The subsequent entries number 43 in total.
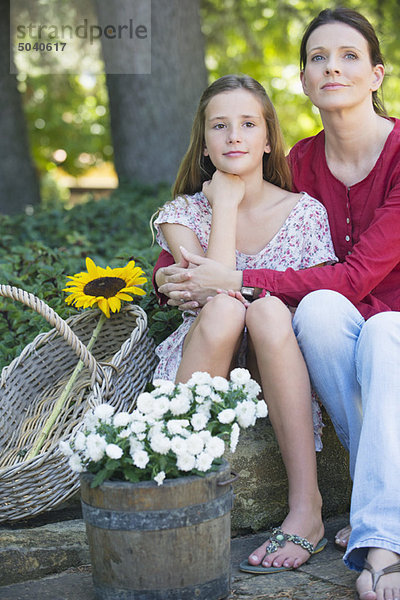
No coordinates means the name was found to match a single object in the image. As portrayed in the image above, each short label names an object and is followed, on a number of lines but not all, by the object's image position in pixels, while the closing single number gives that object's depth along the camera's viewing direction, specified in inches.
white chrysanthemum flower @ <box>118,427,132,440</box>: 159.8
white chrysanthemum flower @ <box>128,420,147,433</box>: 159.3
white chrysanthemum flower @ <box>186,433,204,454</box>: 157.3
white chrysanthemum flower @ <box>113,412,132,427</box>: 161.2
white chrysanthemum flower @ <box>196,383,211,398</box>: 167.9
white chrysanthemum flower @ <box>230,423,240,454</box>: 165.9
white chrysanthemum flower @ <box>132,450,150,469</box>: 155.1
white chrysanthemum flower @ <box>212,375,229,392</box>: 169.2
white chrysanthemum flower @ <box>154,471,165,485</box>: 154.3
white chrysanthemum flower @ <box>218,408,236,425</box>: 164.9
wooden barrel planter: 157.0
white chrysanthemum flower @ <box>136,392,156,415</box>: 163.8
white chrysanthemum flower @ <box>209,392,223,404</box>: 168.2
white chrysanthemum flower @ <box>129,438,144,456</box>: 157.9
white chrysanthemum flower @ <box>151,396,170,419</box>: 162.6
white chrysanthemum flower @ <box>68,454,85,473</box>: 163.3
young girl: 196.7
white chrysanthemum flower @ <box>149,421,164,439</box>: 158.7
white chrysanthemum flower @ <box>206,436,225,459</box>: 160.4
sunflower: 241.6
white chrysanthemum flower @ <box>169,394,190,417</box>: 163.6
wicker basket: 199.2
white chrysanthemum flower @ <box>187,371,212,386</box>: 170.6
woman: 179.9
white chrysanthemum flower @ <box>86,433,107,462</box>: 157.8
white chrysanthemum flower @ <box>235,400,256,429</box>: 167.5
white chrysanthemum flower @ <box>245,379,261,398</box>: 175.5
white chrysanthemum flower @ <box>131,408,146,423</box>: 161.5
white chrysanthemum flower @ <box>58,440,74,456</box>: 165.3
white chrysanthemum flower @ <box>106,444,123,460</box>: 155.3
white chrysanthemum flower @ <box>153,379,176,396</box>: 168.4
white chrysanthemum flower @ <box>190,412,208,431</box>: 162.9
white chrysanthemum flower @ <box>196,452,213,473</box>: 157.8
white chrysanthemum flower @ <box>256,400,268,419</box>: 169.5
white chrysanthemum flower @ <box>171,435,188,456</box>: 155.7
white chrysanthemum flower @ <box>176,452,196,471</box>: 156.1
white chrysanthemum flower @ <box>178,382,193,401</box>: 167.8
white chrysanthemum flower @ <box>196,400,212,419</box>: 167.6
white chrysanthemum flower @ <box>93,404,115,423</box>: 164.6
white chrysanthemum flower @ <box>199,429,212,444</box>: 161.8
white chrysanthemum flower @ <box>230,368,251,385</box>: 173.9
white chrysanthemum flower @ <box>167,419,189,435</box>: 158.9
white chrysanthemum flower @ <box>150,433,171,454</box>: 155.8
